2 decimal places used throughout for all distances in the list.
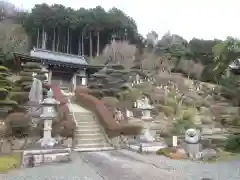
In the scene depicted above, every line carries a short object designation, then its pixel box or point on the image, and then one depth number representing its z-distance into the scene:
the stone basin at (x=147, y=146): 11.07
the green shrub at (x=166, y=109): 18.72
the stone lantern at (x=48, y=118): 9.72
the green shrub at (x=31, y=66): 19.22
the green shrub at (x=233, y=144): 11.61
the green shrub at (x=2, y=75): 14.78
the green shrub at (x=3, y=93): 13.85
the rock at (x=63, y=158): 8.79
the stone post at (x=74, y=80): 28.34
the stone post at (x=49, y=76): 26.73
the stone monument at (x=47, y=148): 8.35
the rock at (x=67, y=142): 10.97
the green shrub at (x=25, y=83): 16.33
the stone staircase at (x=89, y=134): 11.32
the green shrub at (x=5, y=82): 14.74
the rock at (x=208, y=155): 9.89
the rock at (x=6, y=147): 9.59
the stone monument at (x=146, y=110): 11.87
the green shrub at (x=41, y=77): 18.57
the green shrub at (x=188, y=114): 17.58
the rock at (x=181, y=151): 10.48
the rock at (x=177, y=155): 9.94
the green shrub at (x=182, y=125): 14.10
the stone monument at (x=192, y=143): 10.23
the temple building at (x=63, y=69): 26.65
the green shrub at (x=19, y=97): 14.70
